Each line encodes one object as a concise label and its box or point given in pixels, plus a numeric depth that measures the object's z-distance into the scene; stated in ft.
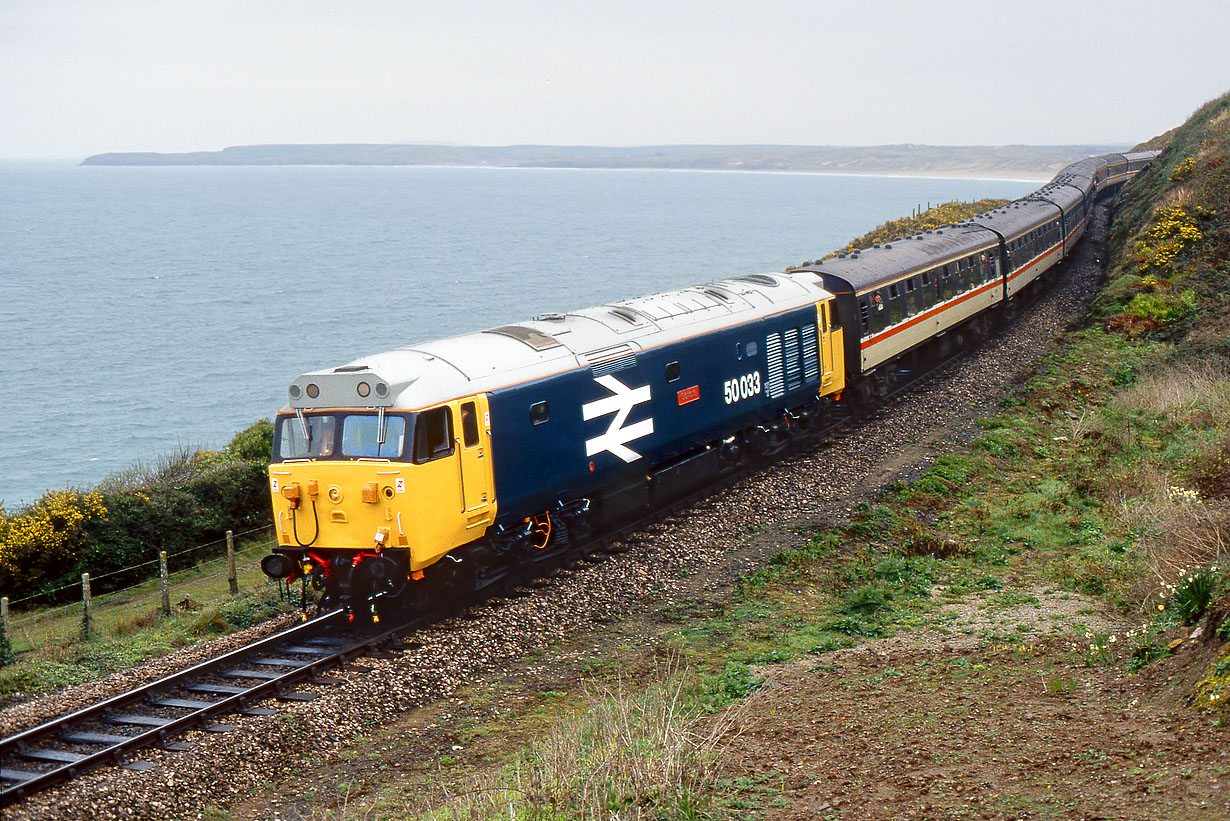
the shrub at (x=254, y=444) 91.81
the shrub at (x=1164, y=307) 109.81
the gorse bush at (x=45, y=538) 70.33
